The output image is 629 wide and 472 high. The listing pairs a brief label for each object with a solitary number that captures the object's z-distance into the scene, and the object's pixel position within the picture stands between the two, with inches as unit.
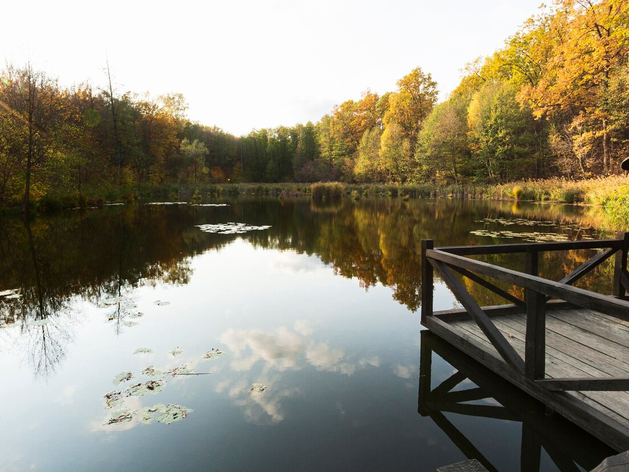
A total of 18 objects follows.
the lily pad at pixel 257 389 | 142.7
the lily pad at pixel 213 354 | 172.1
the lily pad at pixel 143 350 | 178.0
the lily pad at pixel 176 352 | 175.2
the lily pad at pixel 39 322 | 211.3
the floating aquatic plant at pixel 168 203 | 1293.1
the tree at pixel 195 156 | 2078.0
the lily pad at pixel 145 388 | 140.0
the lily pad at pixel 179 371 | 155.2
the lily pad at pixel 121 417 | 123.1
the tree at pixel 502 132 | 1536.7
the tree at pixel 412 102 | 2053.4
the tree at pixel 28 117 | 746.8
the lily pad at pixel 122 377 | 149.8
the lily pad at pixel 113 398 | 134.0
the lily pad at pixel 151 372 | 154.1
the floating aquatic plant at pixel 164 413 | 123.7
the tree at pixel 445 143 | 1728.6
